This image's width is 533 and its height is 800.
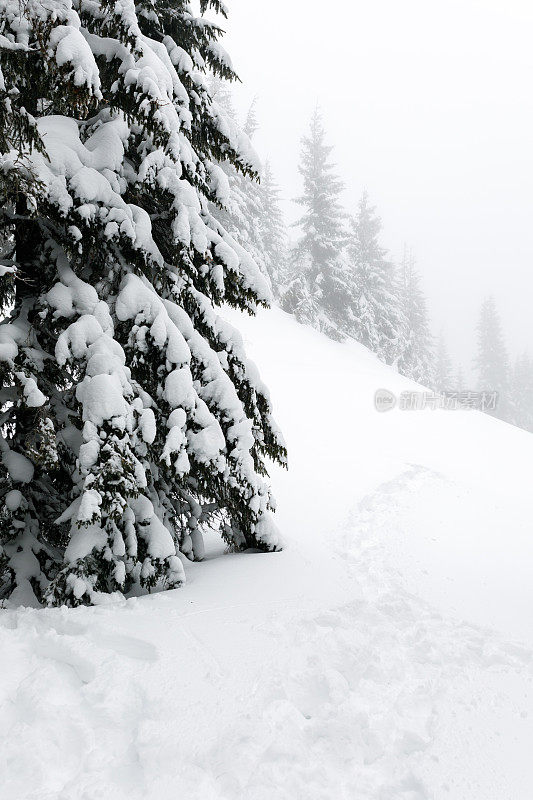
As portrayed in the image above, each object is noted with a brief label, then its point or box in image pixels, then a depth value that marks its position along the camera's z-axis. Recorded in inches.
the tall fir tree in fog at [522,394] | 2151.8
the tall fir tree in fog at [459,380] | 2113.7
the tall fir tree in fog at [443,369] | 2049.8
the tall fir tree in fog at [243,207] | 991.6
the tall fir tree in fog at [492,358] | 1983.3
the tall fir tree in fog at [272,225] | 1263.5
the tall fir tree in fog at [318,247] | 1059.9
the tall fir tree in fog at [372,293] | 1141.7
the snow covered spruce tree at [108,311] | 141.9
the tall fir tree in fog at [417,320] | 1558.8
